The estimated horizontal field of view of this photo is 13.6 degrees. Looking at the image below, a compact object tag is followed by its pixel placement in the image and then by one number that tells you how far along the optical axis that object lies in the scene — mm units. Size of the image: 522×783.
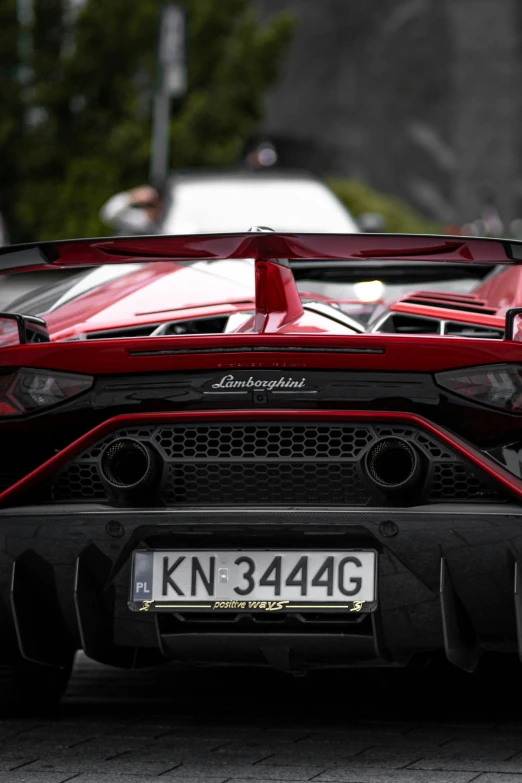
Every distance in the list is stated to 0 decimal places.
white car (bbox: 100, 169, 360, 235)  12070
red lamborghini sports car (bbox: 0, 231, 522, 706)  4970
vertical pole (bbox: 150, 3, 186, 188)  22453
